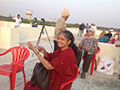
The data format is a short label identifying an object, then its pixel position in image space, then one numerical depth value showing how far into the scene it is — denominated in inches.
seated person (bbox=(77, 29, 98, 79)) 95.9
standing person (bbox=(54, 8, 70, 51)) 87.3
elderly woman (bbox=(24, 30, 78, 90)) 40.2
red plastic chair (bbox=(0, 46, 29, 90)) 56.2
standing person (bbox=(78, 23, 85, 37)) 405.1
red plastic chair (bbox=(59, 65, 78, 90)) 43.3
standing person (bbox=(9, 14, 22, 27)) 247.2
